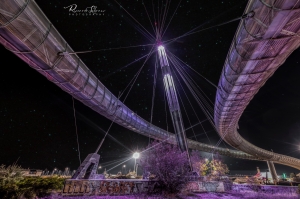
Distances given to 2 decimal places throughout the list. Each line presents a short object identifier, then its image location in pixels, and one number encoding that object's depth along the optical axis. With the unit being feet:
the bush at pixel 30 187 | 23.38
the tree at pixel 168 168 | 33.27
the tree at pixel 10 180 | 23.18
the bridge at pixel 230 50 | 19.65
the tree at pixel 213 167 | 125.18
